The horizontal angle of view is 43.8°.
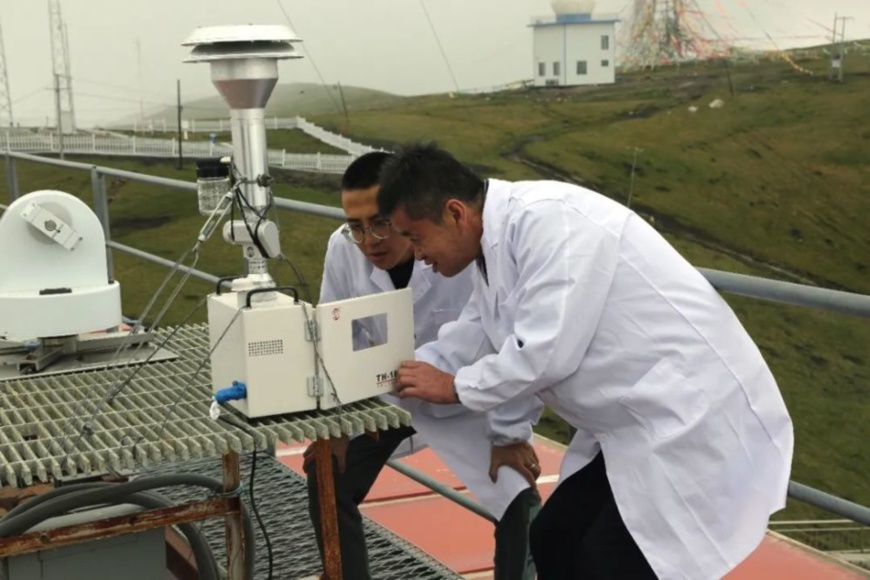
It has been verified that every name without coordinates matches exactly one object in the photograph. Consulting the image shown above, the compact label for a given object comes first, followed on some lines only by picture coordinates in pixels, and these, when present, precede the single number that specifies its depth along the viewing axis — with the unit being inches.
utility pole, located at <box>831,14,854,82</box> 2262.6
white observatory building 2037.4
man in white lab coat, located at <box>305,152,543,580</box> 75.8
